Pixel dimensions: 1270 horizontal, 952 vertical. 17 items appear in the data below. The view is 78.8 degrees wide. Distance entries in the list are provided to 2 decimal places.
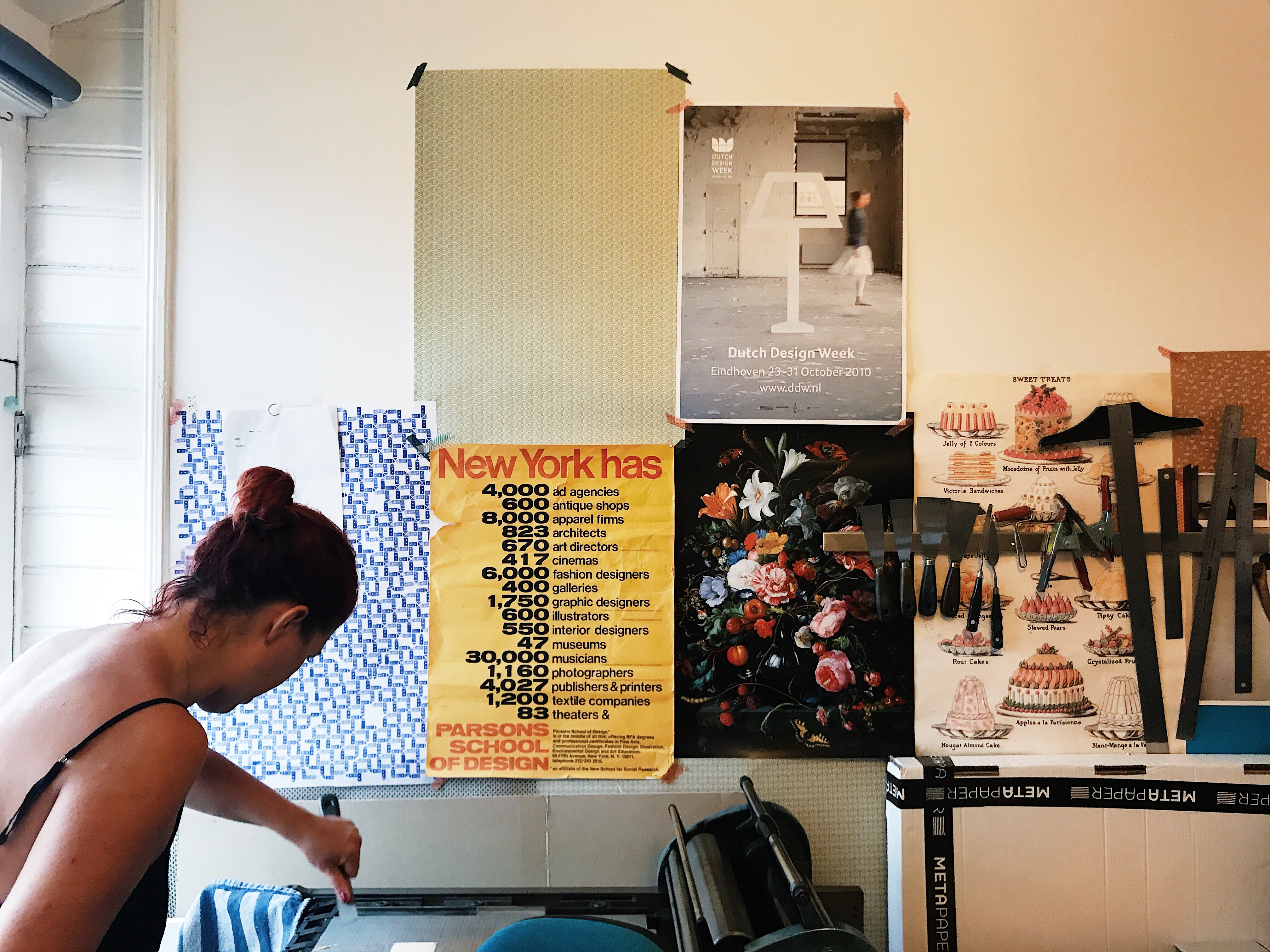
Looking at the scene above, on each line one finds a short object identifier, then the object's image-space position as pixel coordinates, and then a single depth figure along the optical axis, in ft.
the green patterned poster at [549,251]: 5.24
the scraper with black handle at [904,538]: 5.14
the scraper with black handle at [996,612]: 5.14
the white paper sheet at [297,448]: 5.27
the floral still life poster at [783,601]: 5.20
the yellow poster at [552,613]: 5.20
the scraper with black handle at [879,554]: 5.14
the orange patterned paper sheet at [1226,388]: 5.24
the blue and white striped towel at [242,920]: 4.52
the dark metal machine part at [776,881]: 3.49
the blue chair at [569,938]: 3.89
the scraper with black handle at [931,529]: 5.14
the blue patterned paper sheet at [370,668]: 5.24
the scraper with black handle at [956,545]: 5.11
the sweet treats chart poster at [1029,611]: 5.20
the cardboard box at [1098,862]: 4.95
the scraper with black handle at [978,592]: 5.14
